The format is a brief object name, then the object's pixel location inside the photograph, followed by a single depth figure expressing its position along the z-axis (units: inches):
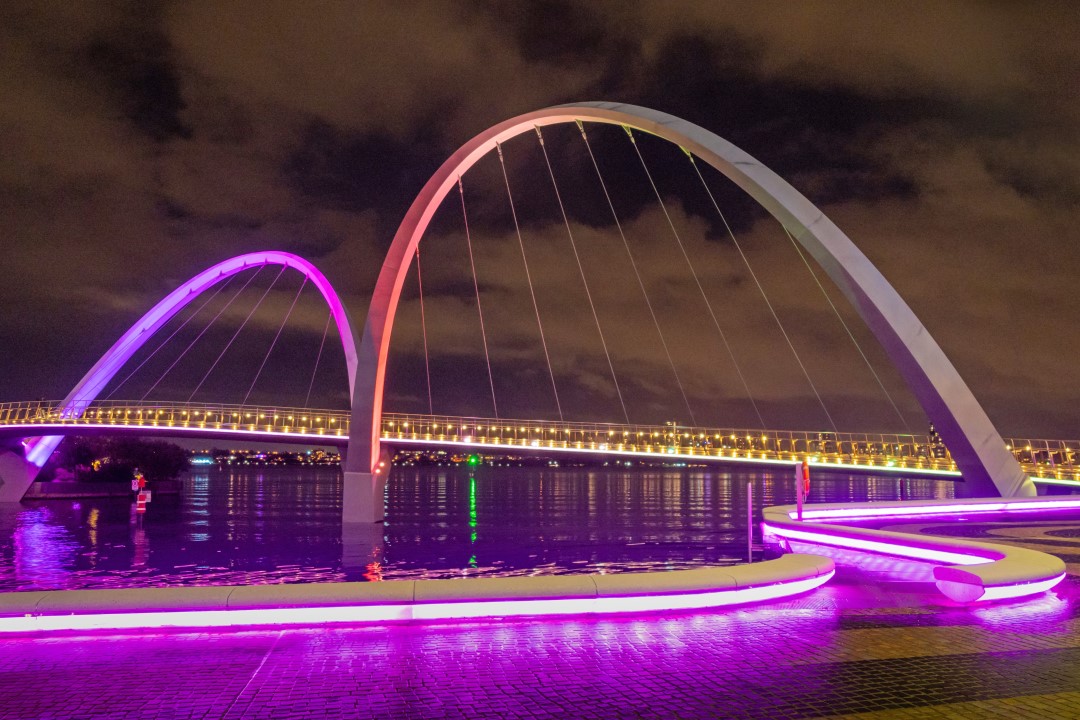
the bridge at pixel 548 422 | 1010.7
